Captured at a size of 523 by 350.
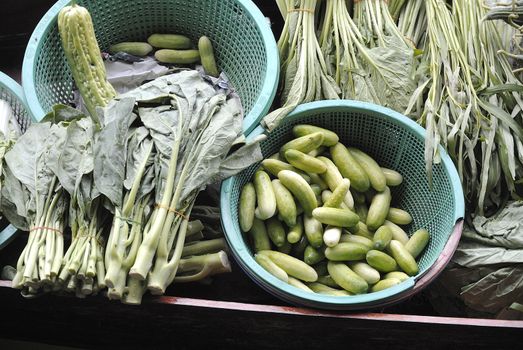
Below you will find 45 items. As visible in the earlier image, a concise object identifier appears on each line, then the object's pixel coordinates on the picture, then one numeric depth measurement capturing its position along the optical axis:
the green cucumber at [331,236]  1.39
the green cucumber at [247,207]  1.43
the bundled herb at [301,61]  1.58
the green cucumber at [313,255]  1.42
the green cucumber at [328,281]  1.42
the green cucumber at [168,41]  1.71
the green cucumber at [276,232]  1.44
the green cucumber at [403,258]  1.38
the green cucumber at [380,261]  1.38
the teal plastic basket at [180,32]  1.52
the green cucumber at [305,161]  1.47
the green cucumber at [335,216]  1.40
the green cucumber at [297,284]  1.37
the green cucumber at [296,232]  1.43
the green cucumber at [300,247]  1.46
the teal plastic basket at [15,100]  1.57
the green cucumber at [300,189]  1.43
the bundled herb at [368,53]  1.55
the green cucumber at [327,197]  1.45
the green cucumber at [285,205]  1.42
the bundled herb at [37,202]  1.24
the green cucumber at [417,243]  1.43
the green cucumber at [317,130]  1.52
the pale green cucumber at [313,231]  1.41
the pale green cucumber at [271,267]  1.36
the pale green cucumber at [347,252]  1.39
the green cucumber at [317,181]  1.51
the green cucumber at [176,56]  1.70
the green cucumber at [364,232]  1.47
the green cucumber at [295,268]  1.38
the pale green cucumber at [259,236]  1.45
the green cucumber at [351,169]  1.49
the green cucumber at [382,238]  1.41
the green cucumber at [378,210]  1.47
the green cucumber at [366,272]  1.37
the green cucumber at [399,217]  1.51
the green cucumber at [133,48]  1.71
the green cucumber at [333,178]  1.46
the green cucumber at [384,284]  1.33
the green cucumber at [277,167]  1.50
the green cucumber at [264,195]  1.42
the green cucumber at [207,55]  1.69
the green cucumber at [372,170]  1.51
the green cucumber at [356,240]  1.42
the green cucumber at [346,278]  1.35
